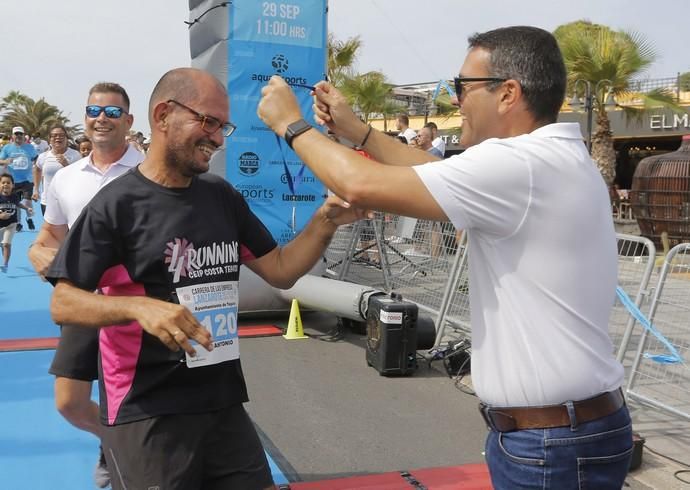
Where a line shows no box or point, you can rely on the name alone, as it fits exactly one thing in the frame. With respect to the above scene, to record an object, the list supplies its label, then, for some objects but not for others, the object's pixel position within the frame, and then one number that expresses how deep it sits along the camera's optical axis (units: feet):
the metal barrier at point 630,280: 16.47
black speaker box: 20.21
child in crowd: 35.96
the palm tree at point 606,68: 63.16
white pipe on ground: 22.82
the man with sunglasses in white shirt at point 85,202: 11.02
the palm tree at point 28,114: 168.66
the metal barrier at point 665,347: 16.26
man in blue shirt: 51.60
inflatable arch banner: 23.98
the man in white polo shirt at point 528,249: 5.86
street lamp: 58.13
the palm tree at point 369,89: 95.40
